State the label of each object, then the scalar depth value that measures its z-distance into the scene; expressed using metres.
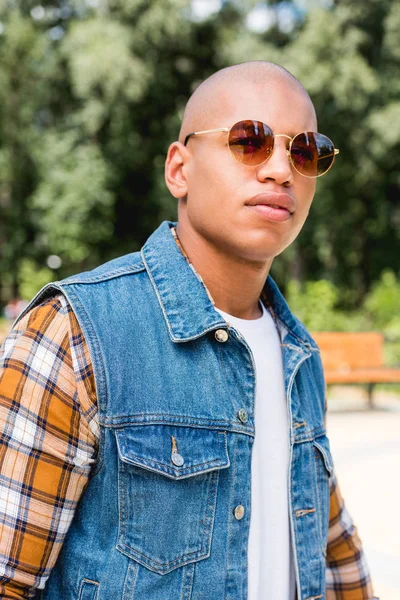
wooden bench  10.43
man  1.27
